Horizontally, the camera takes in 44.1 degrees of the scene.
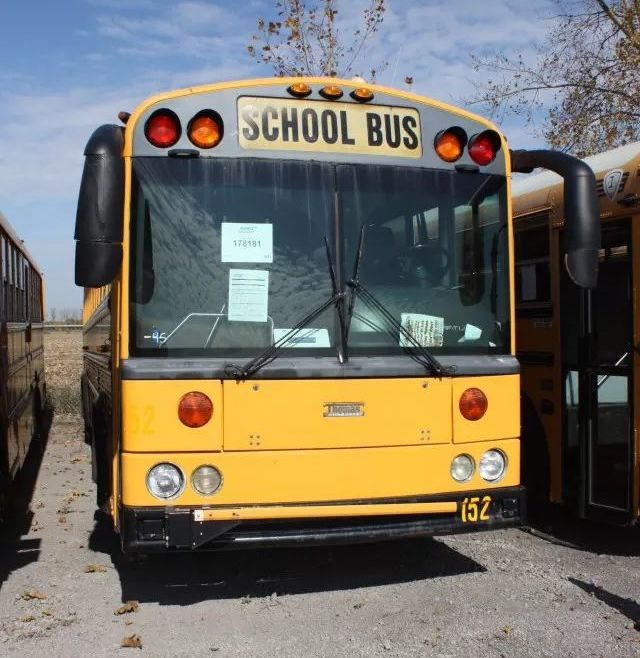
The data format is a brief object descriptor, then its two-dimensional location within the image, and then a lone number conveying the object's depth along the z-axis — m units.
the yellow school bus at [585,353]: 5.23
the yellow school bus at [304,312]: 4.02
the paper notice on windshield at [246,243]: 4.18
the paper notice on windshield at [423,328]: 4.38
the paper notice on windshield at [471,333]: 4.54
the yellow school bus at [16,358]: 6.31
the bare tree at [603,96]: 14.20
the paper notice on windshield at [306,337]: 4.18
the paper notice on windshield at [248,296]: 4.15
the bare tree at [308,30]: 13.03
